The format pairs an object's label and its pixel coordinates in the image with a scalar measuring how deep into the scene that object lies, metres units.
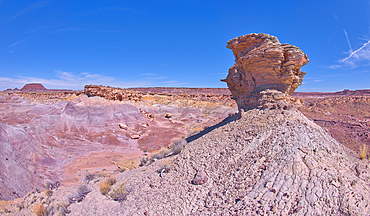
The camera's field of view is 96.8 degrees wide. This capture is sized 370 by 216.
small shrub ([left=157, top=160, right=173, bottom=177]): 6.52
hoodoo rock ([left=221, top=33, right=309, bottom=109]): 8.73
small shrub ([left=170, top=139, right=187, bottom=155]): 8.43
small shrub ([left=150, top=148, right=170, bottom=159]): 9.06
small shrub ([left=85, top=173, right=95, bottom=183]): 9.09
